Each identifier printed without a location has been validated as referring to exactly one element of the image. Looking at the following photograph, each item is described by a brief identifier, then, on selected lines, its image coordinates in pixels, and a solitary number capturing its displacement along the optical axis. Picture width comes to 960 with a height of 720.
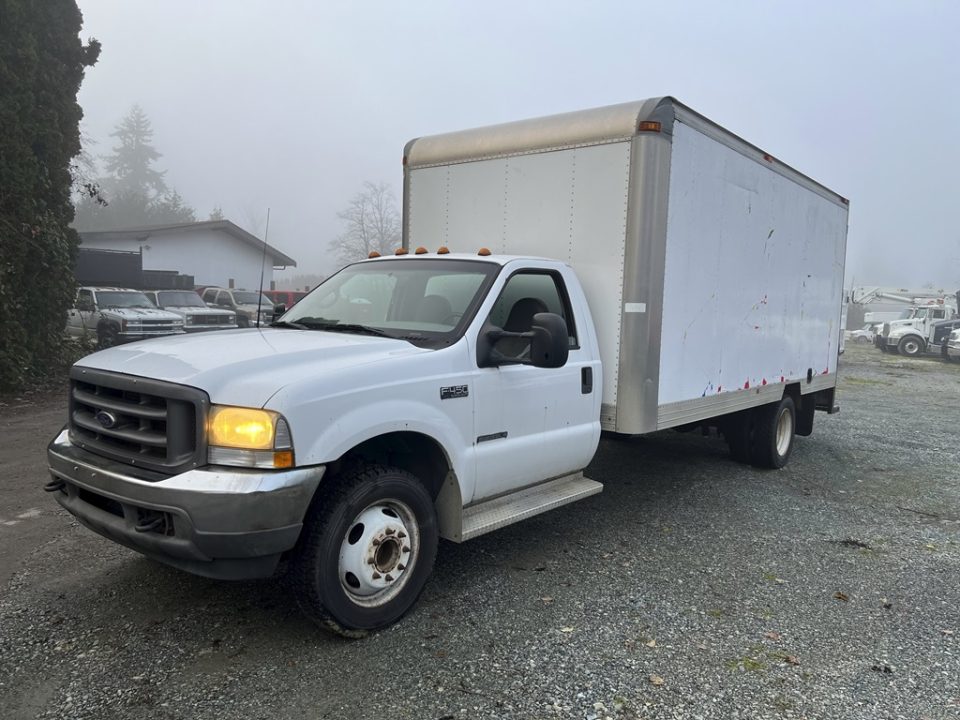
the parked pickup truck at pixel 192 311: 19.62
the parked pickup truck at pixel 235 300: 24.34
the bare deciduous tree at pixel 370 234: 60.53
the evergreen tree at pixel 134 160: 79.00
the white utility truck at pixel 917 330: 29.55
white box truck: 3.12
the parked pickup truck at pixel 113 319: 16.98
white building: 31.80
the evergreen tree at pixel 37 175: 10.86
